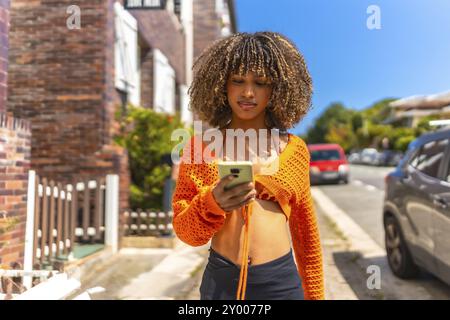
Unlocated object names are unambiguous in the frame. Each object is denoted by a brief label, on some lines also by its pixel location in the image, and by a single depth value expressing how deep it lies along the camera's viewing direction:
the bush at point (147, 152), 7.01
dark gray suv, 3.81
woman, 1.47
